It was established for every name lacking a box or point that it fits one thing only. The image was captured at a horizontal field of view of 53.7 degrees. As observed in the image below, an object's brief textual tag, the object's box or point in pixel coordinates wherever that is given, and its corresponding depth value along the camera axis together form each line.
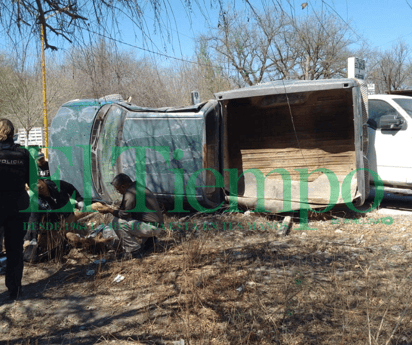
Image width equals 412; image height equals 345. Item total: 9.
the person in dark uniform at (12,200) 3.77
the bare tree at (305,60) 21.77
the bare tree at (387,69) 29.00
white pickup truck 6.52
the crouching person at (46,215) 4.90
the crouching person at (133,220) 4.85
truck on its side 6.34
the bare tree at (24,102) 19.39
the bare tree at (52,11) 2.87
